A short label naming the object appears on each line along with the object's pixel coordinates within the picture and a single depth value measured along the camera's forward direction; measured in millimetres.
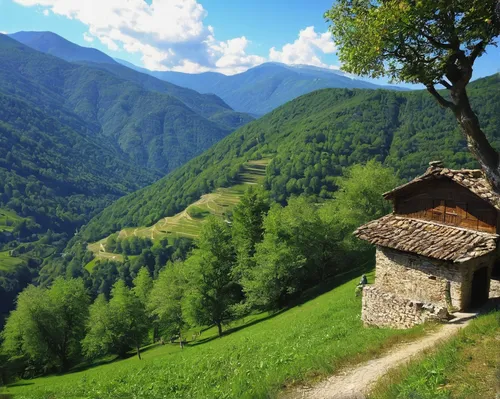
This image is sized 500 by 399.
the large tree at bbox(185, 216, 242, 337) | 44156
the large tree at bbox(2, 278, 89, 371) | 55094
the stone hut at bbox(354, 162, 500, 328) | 16406
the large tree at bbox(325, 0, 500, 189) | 10773
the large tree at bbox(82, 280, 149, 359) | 51719
